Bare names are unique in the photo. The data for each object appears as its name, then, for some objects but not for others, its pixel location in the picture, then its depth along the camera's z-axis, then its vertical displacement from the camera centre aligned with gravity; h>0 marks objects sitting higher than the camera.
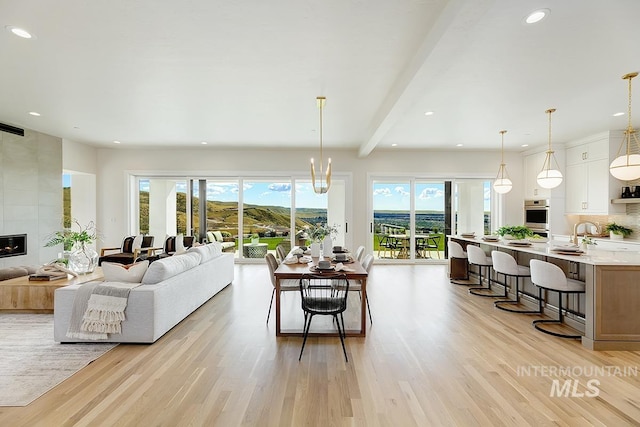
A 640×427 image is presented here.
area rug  2.39 -1.32
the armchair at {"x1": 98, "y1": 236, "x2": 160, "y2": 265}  6.27 -0.80
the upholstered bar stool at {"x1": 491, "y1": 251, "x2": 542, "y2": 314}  4.29 -0.75
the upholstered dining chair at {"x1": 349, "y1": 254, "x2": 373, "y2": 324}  3.71 -0.86
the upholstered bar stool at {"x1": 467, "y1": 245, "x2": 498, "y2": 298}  5.15 -0.76
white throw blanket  3.13 -0.98
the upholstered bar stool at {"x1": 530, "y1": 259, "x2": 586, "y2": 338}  3.45 -0.76
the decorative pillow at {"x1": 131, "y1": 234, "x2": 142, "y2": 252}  6.75 -0.64
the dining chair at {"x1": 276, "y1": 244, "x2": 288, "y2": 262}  5.15 -0.63
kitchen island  3.14 -0.90
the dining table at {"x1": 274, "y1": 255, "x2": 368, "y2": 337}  3.39 -0.76
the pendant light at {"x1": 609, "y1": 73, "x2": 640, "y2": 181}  3.55 +0.54
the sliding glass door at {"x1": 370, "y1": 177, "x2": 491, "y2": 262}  8.14 -0.01
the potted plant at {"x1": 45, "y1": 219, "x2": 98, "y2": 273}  4.62 -0.62
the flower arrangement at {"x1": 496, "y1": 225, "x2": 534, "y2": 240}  5.59 -0.35
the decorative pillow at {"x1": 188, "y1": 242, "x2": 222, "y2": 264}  4.65 -0.59
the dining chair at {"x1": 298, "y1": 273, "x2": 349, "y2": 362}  3.01 -0.88
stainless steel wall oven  7.28 -0.03
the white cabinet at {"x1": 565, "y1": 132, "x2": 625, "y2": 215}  5.98 +0.75
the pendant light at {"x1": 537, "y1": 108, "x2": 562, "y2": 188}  4.72 +0.53
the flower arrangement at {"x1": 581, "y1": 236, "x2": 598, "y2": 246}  4.95 -0.44
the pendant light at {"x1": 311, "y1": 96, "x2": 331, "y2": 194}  4.31 +1.55
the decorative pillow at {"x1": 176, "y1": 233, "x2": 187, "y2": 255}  6.74 -0.63
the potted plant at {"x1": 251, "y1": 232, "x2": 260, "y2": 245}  8.22 -0.63
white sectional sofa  3.20 -0.95
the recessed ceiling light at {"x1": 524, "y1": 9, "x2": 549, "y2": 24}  2.41 +1.54
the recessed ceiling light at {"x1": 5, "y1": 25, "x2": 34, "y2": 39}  2.73 +1.60
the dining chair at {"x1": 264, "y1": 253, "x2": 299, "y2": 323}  3.77 -0.86
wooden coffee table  4.04 -1.05
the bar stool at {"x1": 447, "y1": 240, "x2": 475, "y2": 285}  6.20 -0.93
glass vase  4.61 -0.70
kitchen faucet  6.24 -0.30
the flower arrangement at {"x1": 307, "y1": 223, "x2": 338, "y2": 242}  4.64 -0.30
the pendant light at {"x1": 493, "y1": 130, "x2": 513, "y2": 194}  5.86 +0.54
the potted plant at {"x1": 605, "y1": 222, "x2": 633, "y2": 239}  5.89 -0.32
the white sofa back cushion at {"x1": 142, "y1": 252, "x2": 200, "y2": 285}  3.42 -0.63
